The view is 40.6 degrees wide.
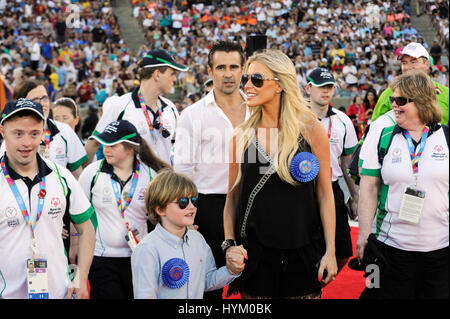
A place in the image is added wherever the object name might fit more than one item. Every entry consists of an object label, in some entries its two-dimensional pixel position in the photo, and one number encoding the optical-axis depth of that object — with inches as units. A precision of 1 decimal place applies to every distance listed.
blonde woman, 120.9
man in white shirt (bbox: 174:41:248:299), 168.6
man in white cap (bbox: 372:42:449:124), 211.3
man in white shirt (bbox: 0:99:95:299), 122.7
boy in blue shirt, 128.7
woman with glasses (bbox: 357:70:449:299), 140.2
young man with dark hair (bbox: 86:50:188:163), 215.0
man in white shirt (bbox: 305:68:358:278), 216.1
